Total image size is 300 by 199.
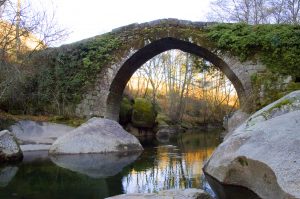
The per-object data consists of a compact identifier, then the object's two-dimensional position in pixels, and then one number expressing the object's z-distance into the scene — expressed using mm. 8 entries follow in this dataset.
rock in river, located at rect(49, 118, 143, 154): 6047
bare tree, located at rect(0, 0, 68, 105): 6989
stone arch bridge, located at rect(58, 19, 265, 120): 7978
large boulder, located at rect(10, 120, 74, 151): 7144
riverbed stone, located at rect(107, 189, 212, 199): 2413
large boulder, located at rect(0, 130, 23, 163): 5115
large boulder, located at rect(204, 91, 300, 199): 2341
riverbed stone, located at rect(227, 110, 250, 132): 7207
